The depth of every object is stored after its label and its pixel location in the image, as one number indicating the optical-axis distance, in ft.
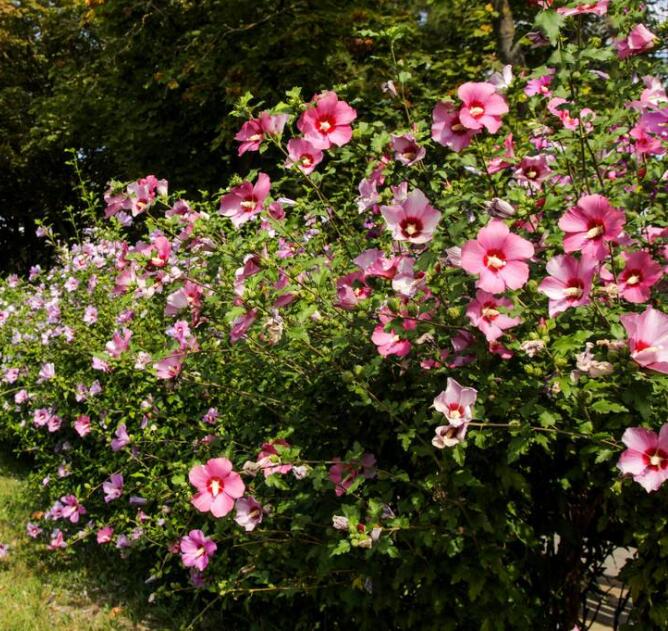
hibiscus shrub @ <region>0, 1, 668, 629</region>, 5.24
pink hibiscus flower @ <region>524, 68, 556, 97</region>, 7.06
